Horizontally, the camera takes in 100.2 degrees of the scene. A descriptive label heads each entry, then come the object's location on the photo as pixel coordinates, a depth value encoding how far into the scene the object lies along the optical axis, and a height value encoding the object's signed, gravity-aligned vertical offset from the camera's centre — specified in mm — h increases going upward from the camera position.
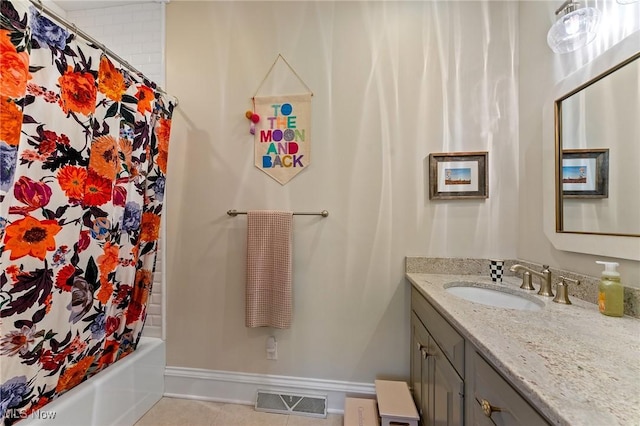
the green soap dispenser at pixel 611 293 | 929 -266
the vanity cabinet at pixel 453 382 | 650 -537
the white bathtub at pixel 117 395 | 1176 -928
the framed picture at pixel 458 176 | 1595 +244
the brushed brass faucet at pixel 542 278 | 1208 -282
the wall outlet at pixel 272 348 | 1703 -847
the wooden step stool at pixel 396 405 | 1279 -955
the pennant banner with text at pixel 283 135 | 1716 +520
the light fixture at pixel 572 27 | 1084 +805
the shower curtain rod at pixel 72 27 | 939 +746
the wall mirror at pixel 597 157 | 948 +249
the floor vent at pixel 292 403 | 1613 -1161
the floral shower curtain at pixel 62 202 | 914 +50
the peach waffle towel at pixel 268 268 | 1623 -326
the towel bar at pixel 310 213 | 1681 +15
